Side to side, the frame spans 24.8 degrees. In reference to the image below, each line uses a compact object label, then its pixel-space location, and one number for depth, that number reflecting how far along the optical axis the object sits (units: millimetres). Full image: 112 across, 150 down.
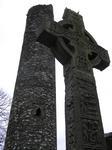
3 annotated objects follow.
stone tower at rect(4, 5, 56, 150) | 11133
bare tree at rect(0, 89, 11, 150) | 12836
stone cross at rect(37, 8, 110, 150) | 3229
